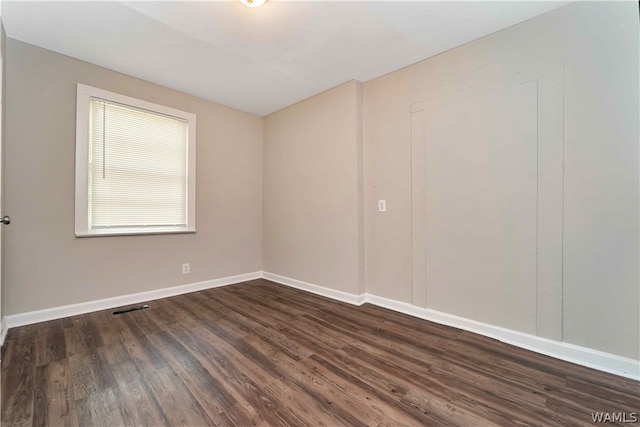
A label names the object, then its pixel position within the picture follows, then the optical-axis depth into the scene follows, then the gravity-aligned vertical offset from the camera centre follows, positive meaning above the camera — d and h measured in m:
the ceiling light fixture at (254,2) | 1.89 +1.53
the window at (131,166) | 2.70 +0.55
